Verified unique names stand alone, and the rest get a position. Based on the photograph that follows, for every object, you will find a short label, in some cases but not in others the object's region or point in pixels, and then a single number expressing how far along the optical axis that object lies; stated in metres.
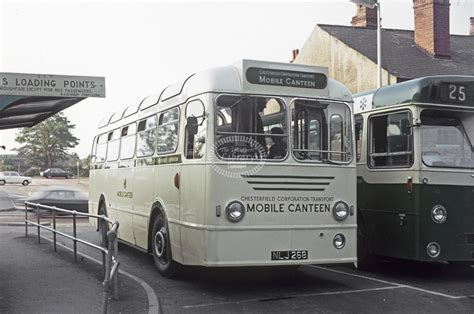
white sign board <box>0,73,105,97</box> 7.66
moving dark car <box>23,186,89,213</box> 24.72
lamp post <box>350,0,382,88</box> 19.40
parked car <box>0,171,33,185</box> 58.19
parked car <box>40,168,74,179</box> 67.88
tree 79.00
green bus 8.48
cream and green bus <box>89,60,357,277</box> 7.49
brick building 25.14
